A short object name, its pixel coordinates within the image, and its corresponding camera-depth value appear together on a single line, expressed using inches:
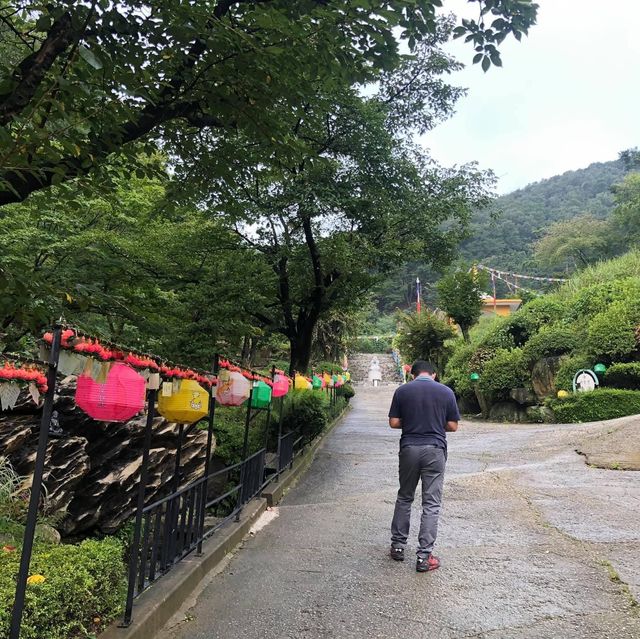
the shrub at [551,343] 737.6
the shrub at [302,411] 398.3
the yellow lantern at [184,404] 165.8
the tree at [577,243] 1424.7
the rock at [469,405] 917.8
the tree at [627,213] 1314.0
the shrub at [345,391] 959.9
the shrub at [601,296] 717.9
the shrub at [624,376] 626.2
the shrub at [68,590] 108.4
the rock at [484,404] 823.8
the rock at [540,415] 692.1
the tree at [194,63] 147.6
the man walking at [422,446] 190.9
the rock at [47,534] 161.2
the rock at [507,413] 764.6
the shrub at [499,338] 861.8
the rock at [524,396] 752.3
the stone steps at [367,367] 1962.4
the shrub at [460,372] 899.0
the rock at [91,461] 232.1
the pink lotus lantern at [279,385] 305.4
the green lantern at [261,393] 279.6
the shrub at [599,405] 606.5
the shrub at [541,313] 834.8
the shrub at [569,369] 680.2
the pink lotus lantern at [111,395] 125.1
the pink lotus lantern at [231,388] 209.9
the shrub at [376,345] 2524.6
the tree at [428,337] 1201.4
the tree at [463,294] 1081.4
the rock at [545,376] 729.0
